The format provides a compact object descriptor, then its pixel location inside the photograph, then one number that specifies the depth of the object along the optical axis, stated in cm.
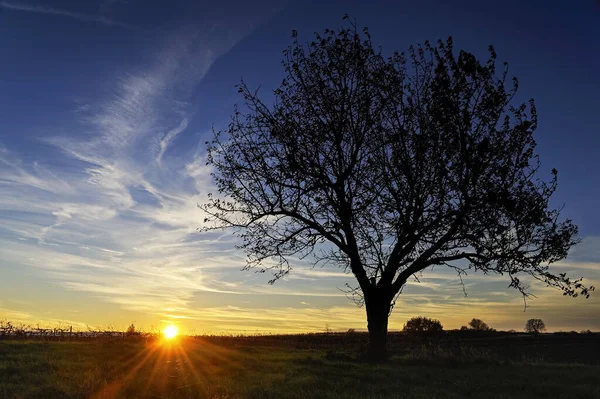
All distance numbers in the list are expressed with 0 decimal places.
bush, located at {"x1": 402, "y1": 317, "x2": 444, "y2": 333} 9081
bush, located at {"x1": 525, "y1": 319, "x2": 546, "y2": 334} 14388
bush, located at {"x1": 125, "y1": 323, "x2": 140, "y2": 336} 3544
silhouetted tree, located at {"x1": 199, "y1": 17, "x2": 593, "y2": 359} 2423
